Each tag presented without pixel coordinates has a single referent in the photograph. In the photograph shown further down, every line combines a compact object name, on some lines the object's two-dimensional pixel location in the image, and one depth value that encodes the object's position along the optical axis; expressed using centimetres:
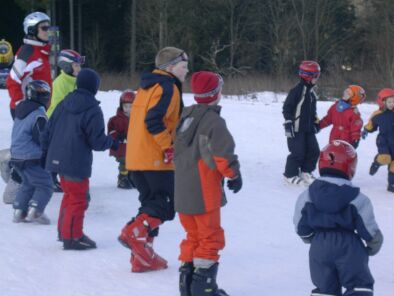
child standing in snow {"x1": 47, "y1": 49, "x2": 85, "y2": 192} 870
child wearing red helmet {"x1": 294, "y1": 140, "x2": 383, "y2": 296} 441
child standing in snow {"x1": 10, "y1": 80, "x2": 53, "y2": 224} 758
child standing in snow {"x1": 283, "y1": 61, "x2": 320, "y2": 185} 1026
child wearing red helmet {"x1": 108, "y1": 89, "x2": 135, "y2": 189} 955
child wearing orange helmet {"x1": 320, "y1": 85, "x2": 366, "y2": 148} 1020
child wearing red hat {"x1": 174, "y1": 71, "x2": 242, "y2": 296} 515
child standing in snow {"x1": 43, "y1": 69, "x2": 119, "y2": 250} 655
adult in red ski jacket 839
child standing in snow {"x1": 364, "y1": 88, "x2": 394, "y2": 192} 986
